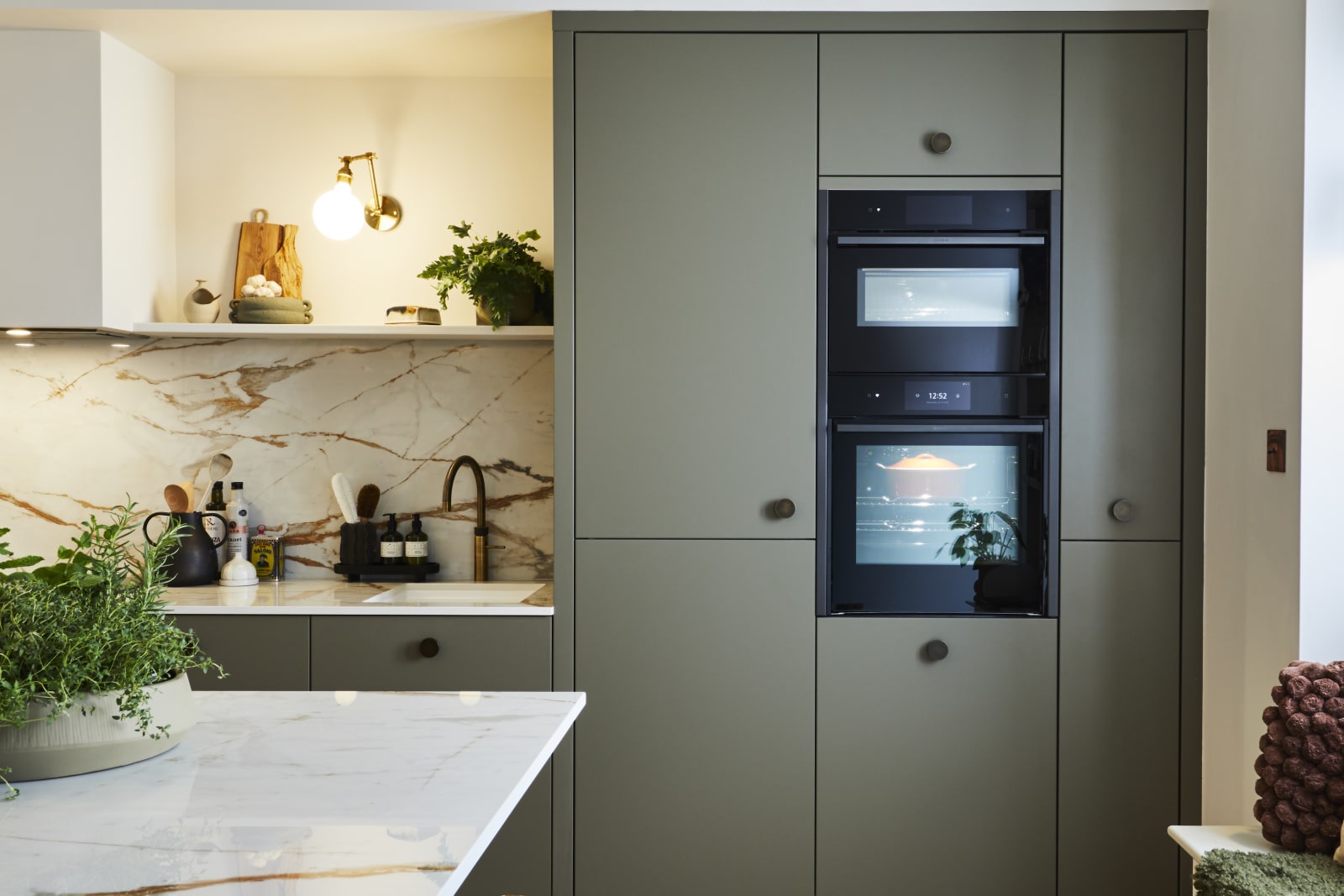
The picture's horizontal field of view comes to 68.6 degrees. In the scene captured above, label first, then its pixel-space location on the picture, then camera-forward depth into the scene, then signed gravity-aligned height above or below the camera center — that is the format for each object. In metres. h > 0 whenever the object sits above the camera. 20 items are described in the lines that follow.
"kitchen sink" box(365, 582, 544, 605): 2.68 -0.45
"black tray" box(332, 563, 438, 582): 2.74 -0.40
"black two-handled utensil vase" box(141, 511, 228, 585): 2.63 -0.35
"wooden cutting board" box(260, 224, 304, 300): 2.77 +0.45
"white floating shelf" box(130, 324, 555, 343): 2.55 +0.26
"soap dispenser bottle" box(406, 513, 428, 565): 2.76 -0.33
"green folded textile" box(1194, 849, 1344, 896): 1.45 -0.67
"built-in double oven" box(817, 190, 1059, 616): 2.30 +0.09
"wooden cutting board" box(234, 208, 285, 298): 2.79 +0.52
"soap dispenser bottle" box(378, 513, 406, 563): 2.76 -0.33
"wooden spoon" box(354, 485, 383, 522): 2.80 -0.20
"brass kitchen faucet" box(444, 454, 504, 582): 2.77 -0.25
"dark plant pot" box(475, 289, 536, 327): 2.58 +0.32
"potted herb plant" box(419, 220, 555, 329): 2.54 +0.40
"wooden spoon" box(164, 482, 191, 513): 2.78 -0.20
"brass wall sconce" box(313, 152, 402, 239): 2.62 +0.58
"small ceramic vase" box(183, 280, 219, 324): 2.69 +0.33
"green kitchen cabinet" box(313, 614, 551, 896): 2.30 -0.55
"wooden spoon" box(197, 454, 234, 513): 2.83 -0.12
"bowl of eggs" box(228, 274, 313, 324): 2.62 +0.33
